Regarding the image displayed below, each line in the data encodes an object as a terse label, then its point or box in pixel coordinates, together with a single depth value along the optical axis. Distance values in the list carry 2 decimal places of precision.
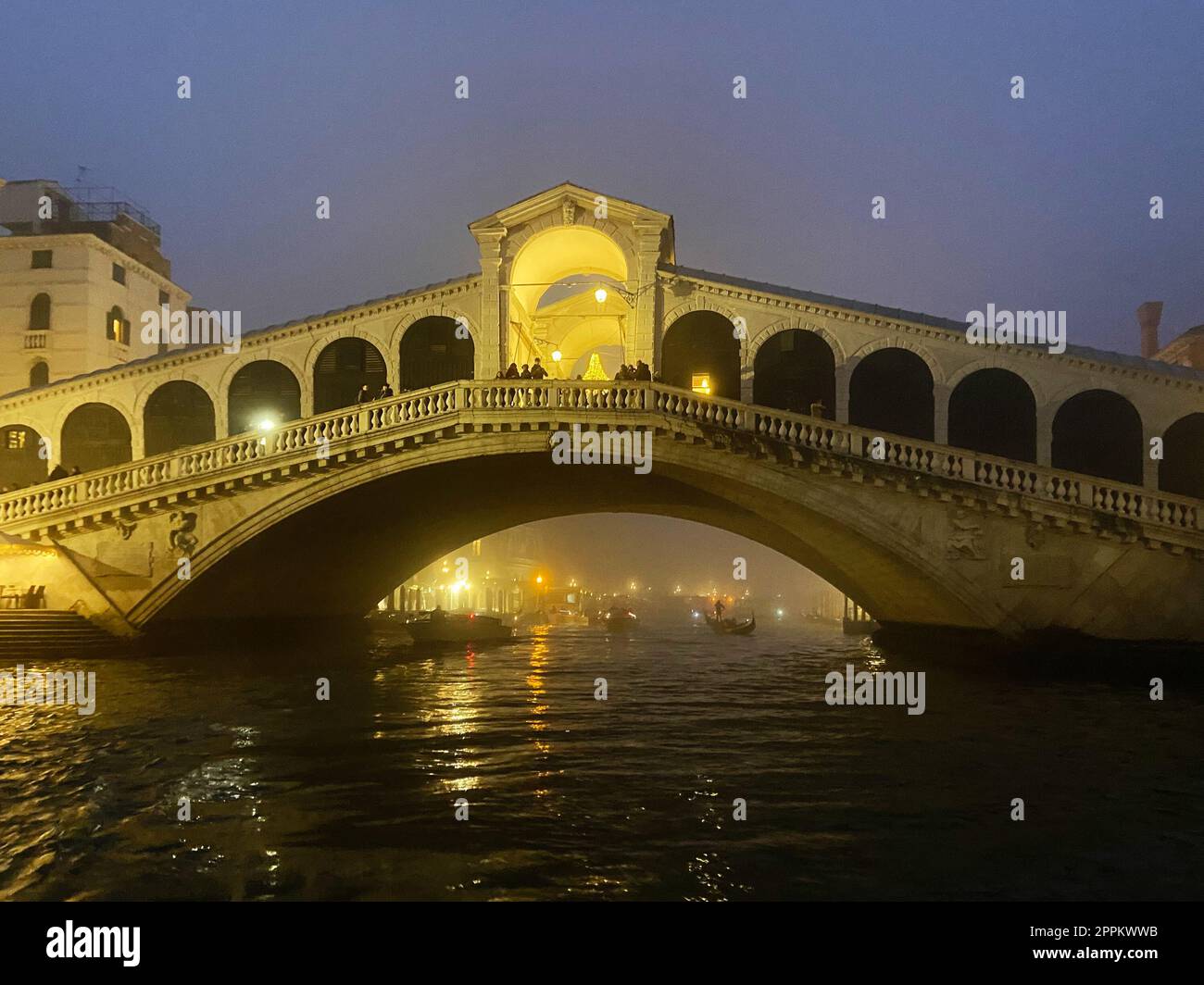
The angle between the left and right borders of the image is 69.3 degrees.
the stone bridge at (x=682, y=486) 20.91
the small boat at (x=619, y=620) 50.88
